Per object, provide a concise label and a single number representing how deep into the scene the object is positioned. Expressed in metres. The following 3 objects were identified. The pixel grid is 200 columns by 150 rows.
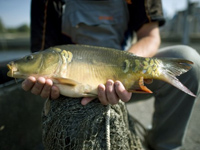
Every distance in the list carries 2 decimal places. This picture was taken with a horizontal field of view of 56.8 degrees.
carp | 0.48
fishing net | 0.42
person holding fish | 0.57
